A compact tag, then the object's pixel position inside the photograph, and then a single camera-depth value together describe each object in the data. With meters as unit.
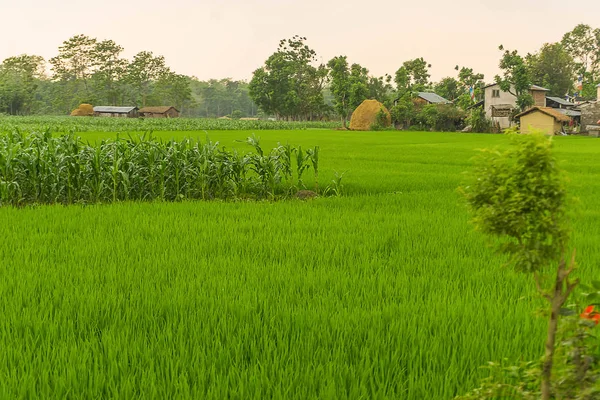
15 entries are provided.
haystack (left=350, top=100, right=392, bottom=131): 64.19
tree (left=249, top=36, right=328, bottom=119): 94.87
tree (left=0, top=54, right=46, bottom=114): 103.86
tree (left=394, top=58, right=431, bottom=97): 86.19
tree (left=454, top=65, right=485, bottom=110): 73.50
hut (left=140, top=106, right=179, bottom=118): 97.38
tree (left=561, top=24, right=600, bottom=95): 107.56
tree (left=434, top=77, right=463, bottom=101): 82.00
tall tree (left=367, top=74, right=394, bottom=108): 88.56
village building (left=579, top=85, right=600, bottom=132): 53.31
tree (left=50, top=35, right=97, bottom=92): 127.25
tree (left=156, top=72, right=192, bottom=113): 115.07
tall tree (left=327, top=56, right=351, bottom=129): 77.12
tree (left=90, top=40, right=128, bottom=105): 119.44
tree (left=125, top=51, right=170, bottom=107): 114.75
